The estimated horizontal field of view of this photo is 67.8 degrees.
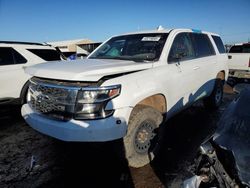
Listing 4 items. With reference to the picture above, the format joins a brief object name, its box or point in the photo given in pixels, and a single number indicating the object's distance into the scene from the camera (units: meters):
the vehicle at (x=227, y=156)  1.40
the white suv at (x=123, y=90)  2.20
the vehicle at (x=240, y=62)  7.46
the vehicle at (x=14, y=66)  4.68
